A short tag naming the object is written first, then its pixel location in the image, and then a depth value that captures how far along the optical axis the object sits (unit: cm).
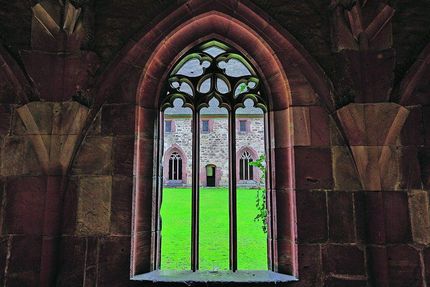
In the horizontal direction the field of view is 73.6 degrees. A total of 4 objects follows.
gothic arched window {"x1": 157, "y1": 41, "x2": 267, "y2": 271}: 280
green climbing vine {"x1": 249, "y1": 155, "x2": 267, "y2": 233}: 368
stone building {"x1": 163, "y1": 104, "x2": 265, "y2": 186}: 1277
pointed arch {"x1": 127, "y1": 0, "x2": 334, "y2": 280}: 264
